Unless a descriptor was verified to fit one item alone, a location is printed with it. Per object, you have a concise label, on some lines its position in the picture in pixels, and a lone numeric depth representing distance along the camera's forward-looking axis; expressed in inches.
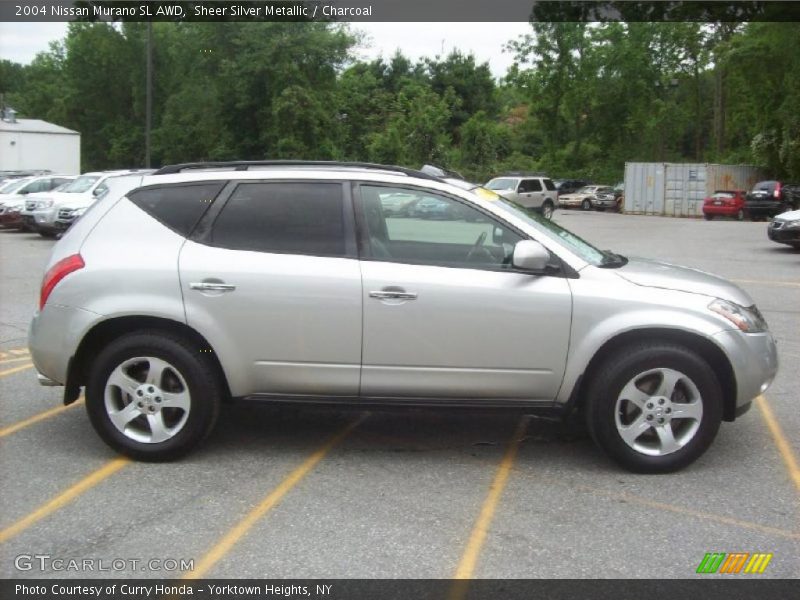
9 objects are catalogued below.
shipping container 1715.1
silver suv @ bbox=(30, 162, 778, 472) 198.4
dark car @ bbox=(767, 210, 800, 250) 757.9
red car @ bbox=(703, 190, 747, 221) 1455.5
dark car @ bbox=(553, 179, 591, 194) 2373.3
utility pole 1346.0
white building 2138.3
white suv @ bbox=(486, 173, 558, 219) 1427.2
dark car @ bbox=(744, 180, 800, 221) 1376.7
